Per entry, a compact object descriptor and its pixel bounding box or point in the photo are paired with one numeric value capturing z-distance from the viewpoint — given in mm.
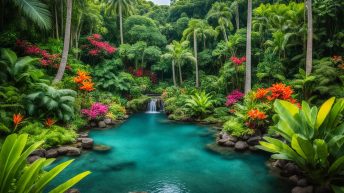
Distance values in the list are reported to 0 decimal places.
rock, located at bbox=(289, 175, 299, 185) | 6962
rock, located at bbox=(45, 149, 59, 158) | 8844
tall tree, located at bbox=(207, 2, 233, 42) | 23438
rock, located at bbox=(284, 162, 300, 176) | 7429
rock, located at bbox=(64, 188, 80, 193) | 6005
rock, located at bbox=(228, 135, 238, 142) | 10769
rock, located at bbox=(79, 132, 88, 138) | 11820
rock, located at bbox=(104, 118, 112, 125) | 15006
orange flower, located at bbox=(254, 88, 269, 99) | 11250
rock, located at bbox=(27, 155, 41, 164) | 8170
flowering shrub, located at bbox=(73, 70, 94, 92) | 14008
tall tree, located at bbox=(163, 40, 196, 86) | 22250
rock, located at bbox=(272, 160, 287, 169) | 8055
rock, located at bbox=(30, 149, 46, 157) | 8656
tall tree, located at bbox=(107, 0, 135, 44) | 25672
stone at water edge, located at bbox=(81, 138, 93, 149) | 10172
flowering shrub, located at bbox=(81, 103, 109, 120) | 14375
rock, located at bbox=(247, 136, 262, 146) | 10344
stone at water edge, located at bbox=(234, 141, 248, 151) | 10109
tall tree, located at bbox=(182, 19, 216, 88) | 22453
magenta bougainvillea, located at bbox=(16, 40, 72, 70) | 14016
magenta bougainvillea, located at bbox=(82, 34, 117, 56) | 20242
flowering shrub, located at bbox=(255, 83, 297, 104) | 10146
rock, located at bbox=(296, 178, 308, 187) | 6480
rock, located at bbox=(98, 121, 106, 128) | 14435
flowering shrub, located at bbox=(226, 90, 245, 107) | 16766
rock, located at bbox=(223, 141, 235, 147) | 10633
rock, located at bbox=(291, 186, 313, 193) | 6125
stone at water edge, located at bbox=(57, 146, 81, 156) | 9289
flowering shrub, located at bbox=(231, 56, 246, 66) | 17734
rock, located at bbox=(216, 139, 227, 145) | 10797
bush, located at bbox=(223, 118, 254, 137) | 10641
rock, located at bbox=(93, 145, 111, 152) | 10164
